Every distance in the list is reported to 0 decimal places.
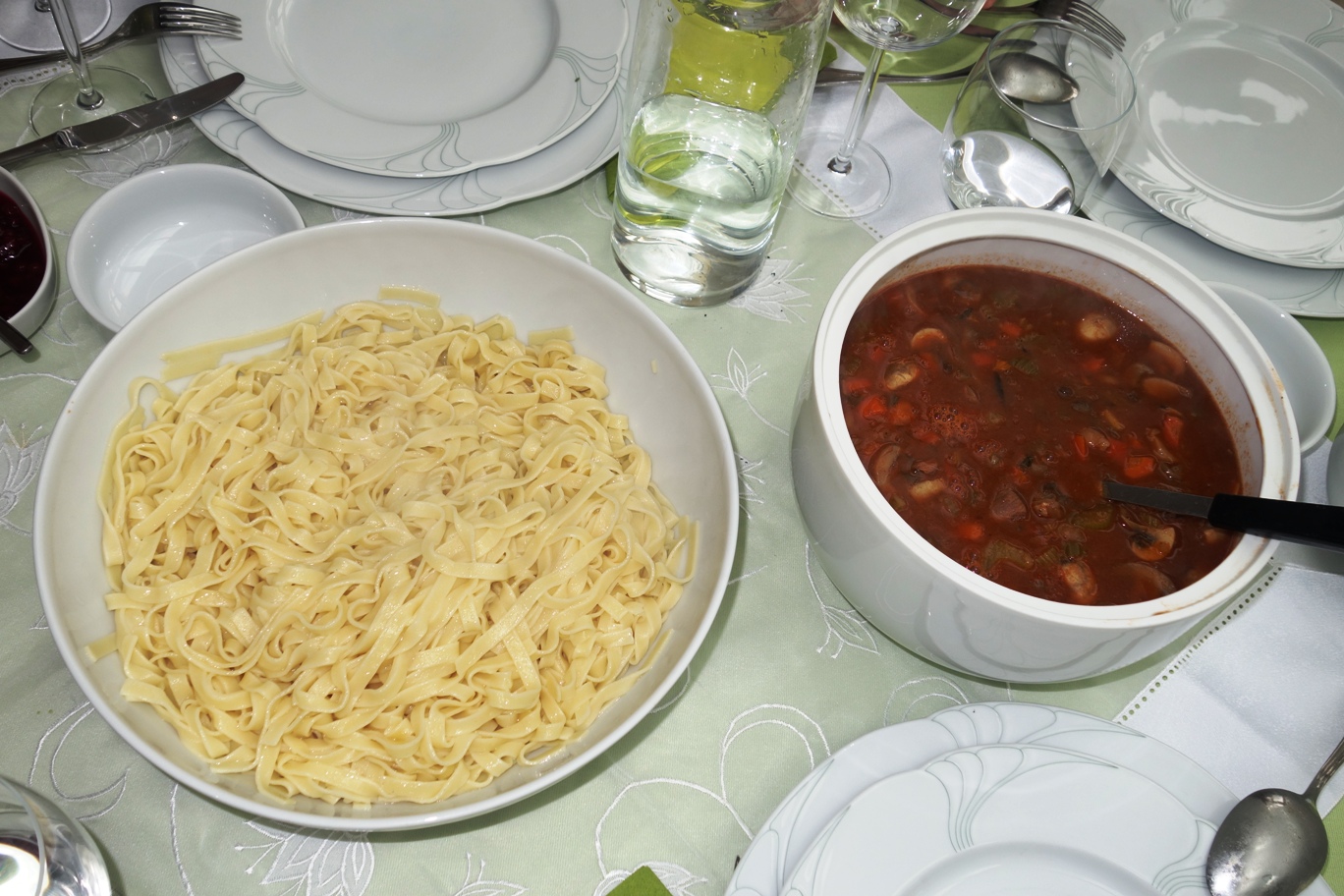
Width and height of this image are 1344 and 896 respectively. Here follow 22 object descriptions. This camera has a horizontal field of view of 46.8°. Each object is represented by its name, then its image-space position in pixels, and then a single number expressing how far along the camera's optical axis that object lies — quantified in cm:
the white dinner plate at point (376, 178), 89
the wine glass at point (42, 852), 67
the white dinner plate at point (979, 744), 73
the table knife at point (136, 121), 89
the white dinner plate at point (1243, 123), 92
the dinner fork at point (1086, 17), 97
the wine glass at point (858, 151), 89
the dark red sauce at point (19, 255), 84
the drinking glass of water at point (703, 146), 84
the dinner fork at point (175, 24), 90
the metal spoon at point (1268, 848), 71
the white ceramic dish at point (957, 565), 71
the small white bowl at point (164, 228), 86
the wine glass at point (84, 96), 92
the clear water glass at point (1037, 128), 90
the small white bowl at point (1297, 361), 84
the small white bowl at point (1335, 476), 84
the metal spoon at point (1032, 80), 92
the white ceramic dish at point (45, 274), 83
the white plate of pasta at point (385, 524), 74
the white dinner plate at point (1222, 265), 92
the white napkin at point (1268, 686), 80
